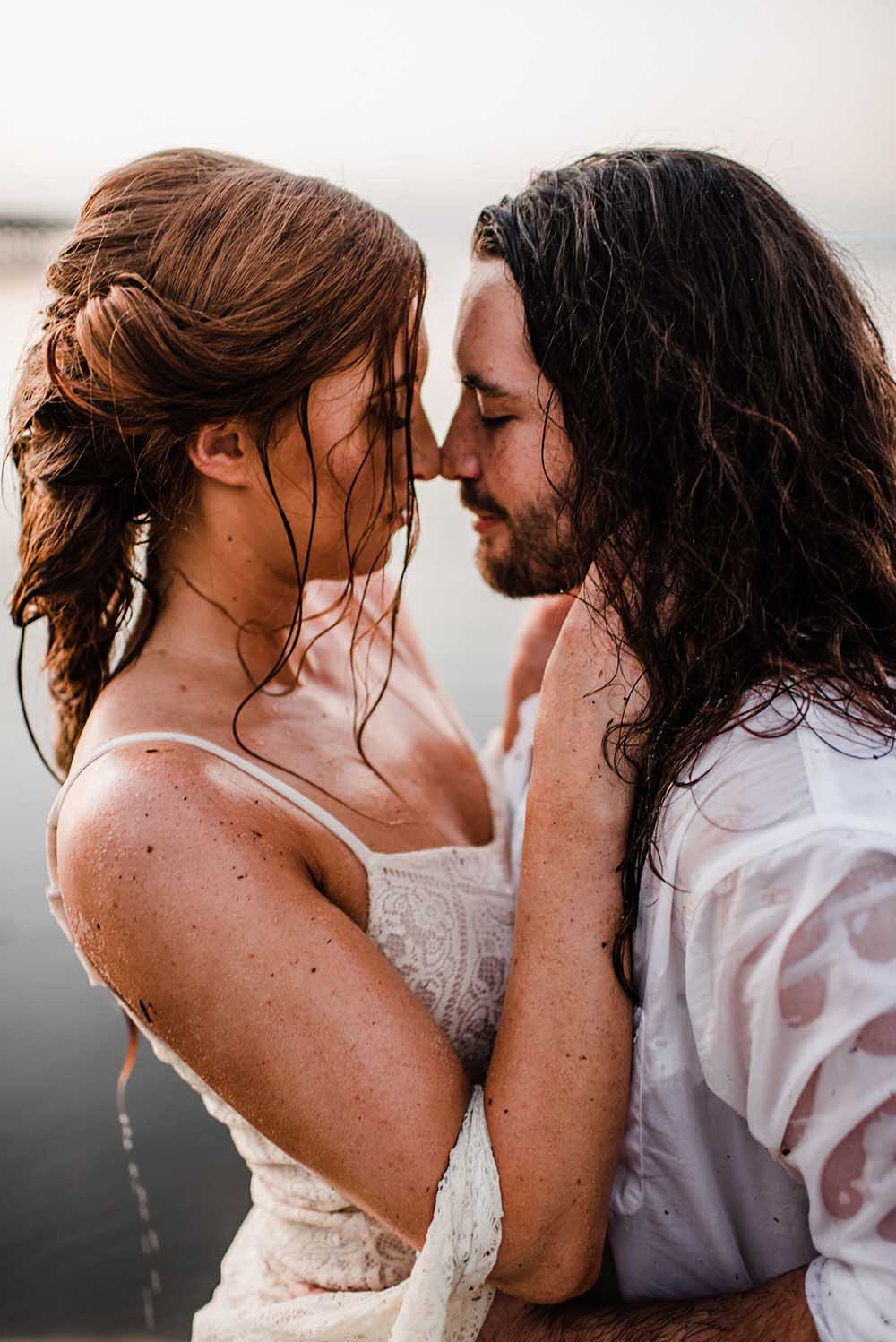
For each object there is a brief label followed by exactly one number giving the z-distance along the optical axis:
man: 1.03
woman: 1.17
